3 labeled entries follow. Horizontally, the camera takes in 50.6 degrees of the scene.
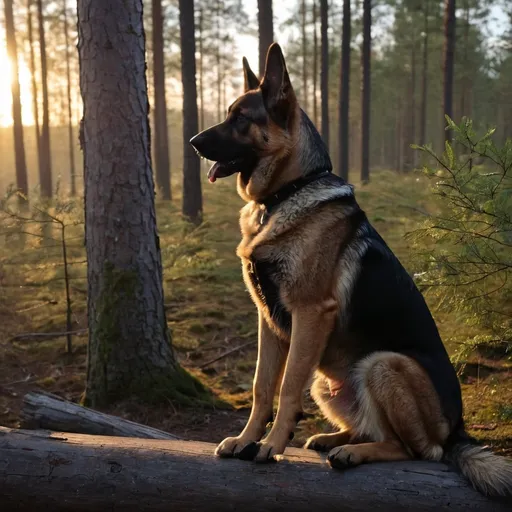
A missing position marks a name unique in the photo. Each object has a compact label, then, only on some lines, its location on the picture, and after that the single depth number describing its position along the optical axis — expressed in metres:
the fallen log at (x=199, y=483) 2.77
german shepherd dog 3.05
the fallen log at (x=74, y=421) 3.98
